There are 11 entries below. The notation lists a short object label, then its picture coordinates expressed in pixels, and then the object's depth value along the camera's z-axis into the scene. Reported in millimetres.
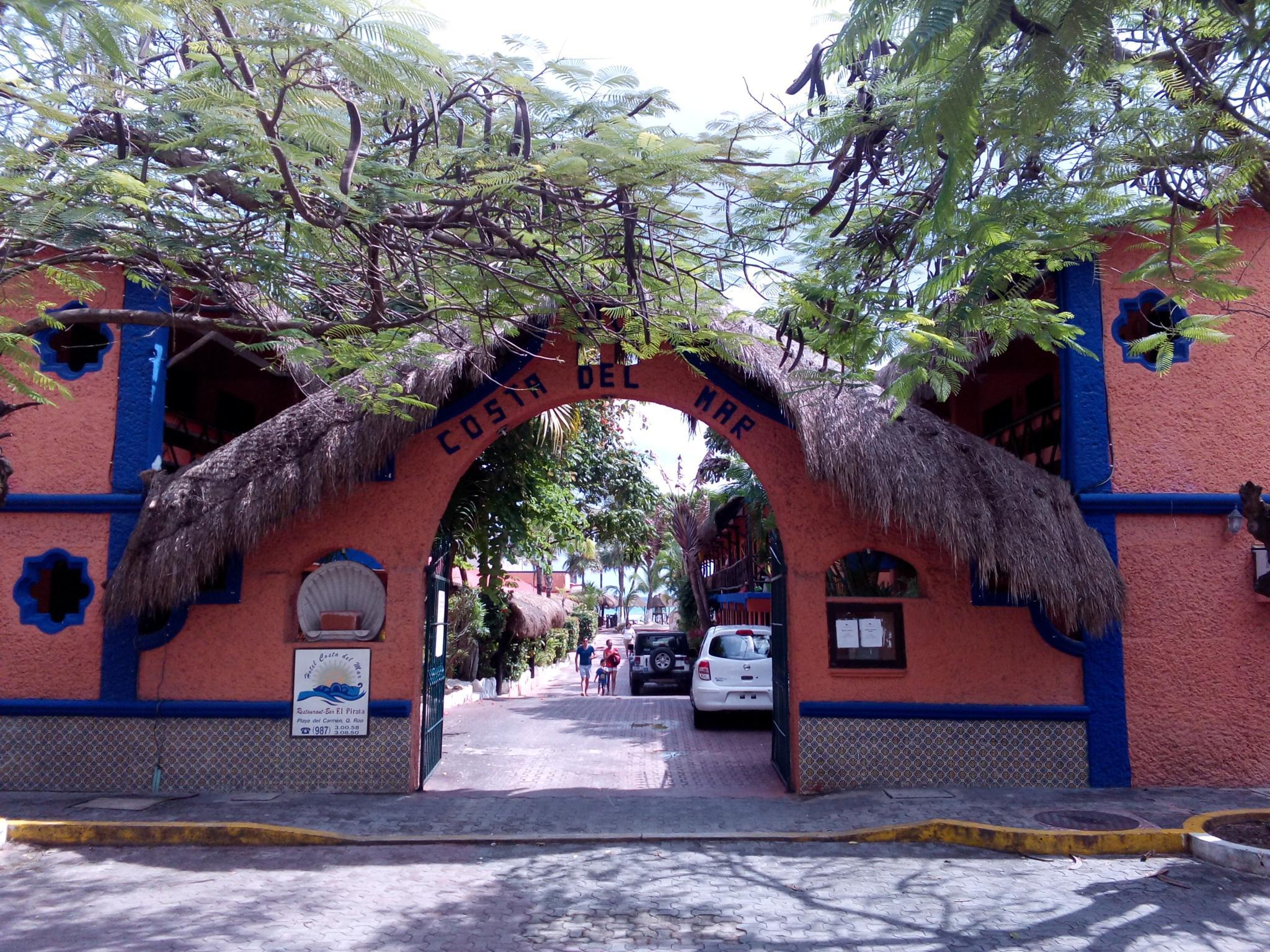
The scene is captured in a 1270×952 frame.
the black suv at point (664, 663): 22719
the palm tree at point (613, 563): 57531
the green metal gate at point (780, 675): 9305
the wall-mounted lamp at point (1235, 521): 8633
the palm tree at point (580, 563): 14695
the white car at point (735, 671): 13250
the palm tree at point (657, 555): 31188
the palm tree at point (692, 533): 30172
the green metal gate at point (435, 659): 9336
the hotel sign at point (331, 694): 8695
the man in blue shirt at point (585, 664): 23172
